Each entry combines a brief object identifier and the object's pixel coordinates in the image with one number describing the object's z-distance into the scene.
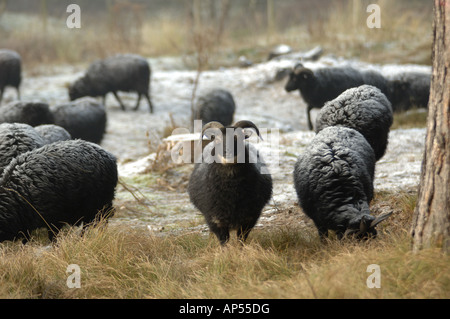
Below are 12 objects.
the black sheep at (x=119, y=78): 27.19
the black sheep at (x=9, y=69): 26.81
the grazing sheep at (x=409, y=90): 20.49
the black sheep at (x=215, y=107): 22.00
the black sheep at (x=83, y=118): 19.59
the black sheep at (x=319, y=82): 17.55
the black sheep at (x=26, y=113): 18.08
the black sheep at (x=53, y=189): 10.69
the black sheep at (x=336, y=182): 9.47
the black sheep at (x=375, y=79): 17.27
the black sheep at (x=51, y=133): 14.91
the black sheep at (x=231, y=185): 9.80
